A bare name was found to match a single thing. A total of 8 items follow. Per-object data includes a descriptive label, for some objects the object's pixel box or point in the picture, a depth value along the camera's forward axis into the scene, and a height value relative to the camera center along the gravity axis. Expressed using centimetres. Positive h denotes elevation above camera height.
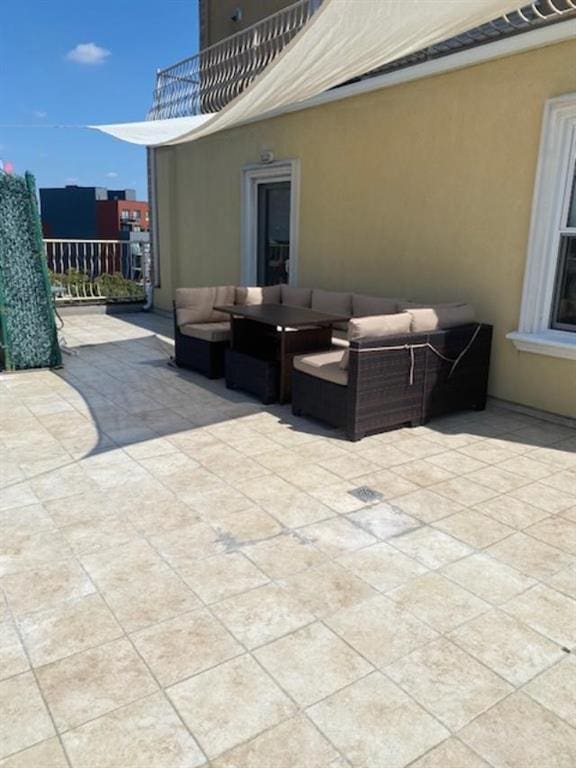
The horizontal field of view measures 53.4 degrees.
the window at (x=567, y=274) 488 -14
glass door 826 +26
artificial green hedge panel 634 -45
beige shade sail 342 +142
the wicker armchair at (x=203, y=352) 631 -115
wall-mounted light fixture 800 +129
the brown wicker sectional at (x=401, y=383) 447 -106
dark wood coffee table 536 -81
